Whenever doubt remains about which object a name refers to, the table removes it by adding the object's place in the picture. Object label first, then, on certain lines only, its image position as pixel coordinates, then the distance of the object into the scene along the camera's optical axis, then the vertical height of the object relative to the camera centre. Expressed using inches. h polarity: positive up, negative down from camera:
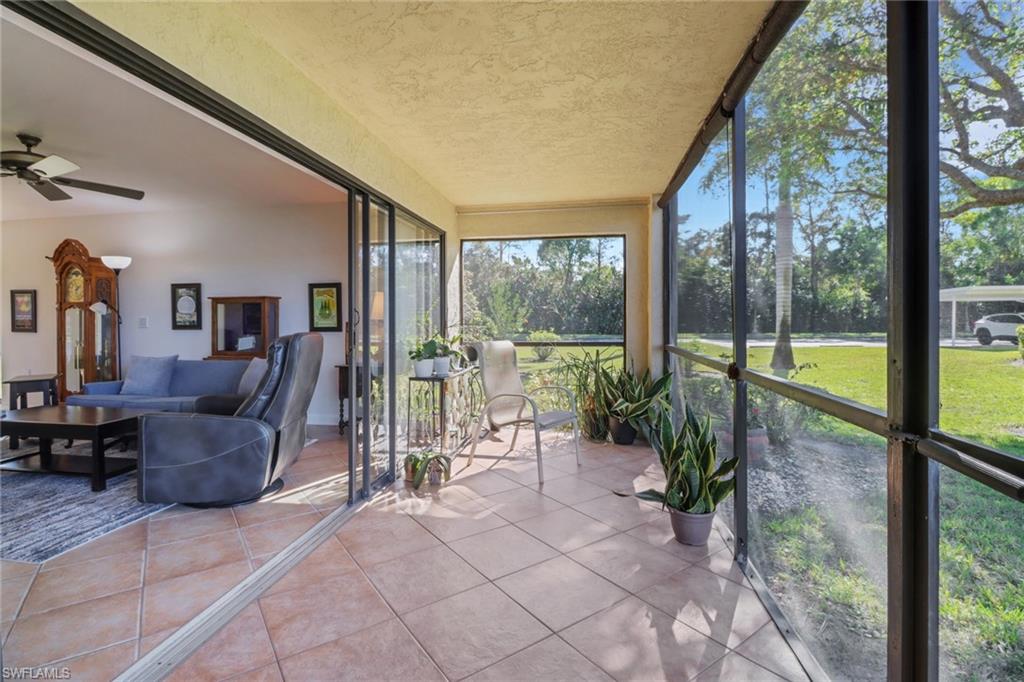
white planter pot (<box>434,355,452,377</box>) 139.3 -9.4
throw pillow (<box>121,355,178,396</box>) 176.4 -15.0
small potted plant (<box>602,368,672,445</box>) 158.2 -23.9
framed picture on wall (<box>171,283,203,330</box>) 206.8 +15.2
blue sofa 174.9 -17.2
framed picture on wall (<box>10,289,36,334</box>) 222.4 +14.6
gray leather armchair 107.2 -27.9
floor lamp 195.0 +33.8
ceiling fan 117.6 +46.0
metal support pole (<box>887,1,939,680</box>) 37.9 +2.2
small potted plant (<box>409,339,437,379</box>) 135.3 -6.4
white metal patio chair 138.0 -19.6
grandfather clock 203.2 +9.6
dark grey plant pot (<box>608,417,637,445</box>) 166.9 -36.3
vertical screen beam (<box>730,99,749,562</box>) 80.9 -0.1
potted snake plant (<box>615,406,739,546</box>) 85.9 -28.7
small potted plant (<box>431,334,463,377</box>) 139.6 -5.6
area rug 91.4 -40.9
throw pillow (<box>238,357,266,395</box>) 160.2 -13.6
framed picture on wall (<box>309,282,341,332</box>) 196.7 +13.6
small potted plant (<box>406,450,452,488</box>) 125.1 -36.7
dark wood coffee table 121.0 -25.8
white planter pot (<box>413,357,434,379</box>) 135.2 -9.5
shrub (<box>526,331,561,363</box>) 194.2 -2.6
